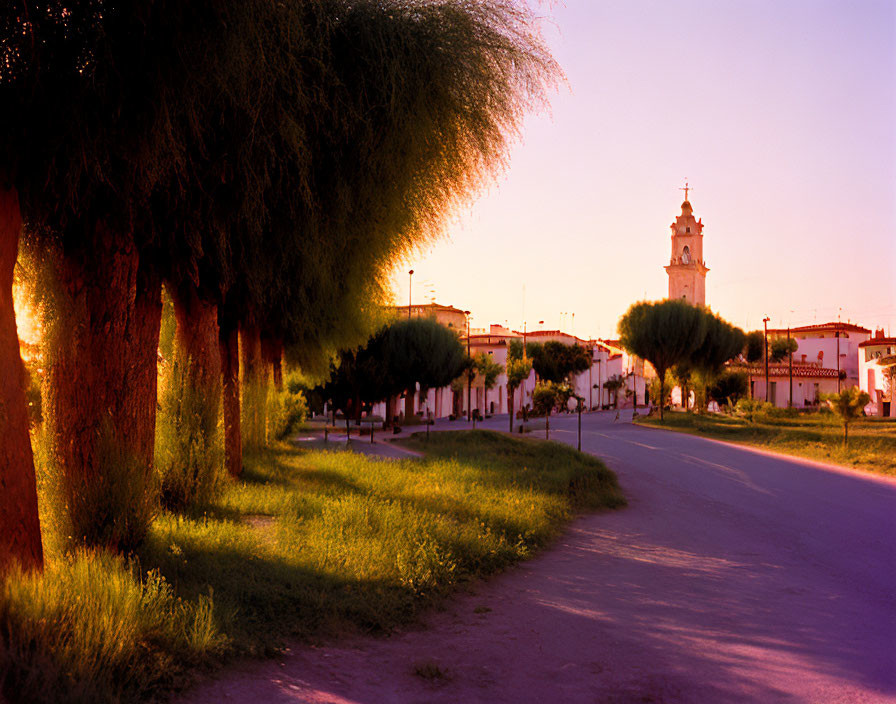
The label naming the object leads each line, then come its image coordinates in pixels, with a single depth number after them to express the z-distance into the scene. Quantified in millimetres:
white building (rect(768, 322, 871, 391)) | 105438
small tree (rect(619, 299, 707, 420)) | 53375
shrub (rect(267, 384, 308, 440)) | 22359
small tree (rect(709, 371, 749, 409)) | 71188
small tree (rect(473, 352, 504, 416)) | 68125
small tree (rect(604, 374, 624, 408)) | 105125
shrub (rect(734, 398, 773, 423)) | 52062
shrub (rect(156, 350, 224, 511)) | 10242
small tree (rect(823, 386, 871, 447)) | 31625
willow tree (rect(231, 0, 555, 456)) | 7543
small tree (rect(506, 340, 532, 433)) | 51594
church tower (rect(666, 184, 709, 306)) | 106500
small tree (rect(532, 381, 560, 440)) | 37281
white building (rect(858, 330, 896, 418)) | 64312
